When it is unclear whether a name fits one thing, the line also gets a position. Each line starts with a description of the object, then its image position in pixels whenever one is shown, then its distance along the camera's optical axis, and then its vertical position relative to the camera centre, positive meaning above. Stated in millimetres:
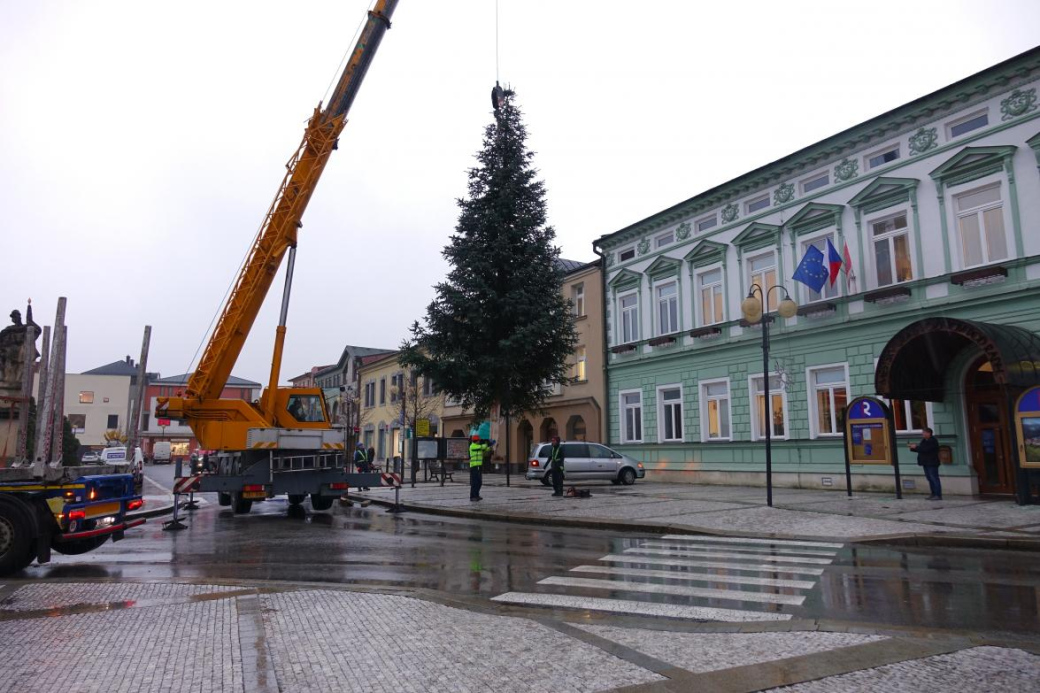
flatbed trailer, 9023 -779
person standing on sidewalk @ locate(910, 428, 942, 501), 16984 -428
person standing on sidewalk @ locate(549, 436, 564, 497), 20719 -592
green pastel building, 17516 +4128
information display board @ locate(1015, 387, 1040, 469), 14312 +306
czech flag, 21172 +5303
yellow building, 46875 +3300
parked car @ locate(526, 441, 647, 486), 25859 -589
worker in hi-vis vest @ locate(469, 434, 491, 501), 19978 -415
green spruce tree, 26125 +5213
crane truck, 16094 +1097
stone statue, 10062 +1303
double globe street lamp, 15956 +3031
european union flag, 21344 +5090
